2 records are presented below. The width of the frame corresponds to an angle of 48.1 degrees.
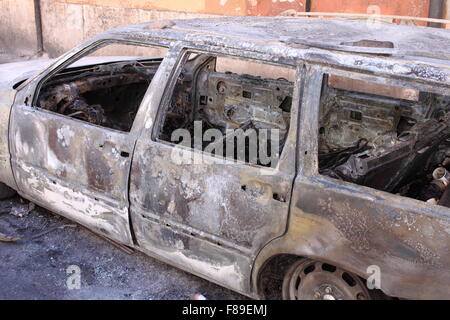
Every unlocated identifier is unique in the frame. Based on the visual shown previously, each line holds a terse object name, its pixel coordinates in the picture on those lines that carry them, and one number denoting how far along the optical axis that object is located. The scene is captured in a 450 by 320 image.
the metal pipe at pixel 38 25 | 9.20
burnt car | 2.38
